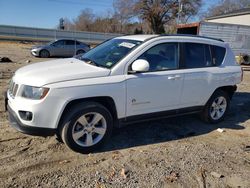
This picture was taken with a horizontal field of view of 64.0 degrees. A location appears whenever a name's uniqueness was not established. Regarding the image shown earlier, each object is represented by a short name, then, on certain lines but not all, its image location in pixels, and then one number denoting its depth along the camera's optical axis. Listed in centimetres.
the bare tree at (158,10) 3602
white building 1997
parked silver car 1385
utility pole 3293
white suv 279
